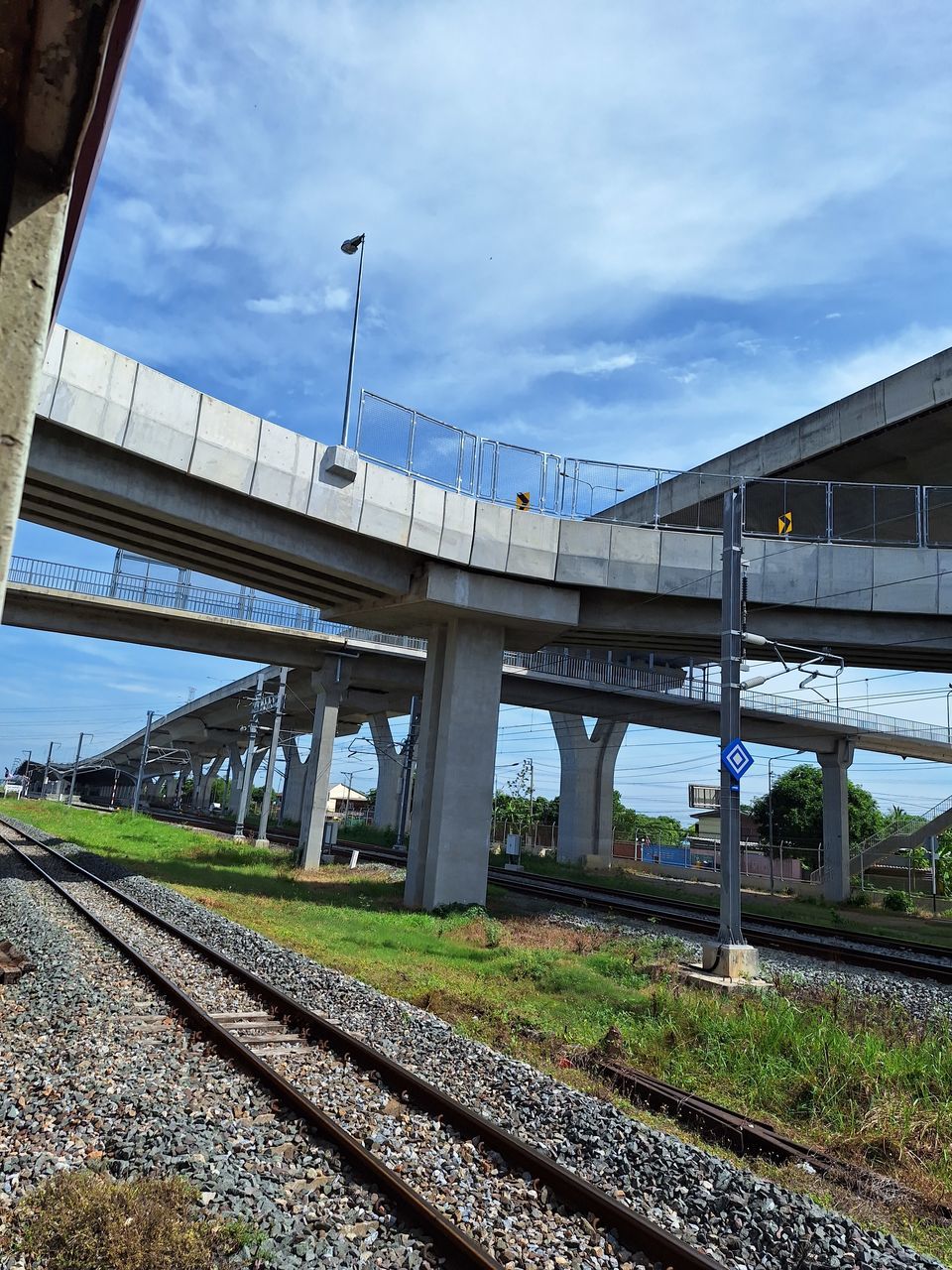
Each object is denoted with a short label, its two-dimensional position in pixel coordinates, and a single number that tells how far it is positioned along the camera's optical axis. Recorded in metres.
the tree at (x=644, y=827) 92.94
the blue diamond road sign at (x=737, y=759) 13.89
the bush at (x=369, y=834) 51.41
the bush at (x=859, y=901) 38.28
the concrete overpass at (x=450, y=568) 15.88
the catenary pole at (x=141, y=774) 55.58
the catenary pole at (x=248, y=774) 41.55
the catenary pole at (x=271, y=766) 37.10
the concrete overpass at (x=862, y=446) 26.25
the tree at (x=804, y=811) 74.69
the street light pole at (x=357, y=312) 18.08
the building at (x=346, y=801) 140.00
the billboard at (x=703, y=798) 95.06
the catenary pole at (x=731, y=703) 13.59
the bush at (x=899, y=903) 37.10
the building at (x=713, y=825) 86.44
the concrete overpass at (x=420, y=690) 32.91
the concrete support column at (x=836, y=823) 42.03
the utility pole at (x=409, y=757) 41.72
